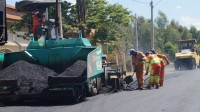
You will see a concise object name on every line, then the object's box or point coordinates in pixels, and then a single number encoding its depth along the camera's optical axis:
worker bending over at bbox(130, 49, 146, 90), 13.68
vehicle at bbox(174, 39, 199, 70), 31.33
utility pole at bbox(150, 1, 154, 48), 32.33
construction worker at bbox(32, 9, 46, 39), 12.42
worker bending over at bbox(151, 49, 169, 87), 14.56
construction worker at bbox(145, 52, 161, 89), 13.89
